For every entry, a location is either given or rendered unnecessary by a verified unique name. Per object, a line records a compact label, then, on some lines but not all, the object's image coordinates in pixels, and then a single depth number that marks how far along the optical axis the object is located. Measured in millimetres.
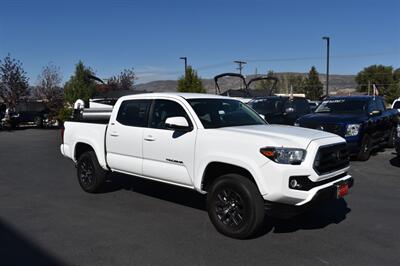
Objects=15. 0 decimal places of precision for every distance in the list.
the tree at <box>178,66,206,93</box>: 31531
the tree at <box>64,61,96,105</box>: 33769
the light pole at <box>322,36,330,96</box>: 31784
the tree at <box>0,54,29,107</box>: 29500
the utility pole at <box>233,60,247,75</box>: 59612
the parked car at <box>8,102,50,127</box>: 27047
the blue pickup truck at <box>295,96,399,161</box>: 10367
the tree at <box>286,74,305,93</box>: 79669
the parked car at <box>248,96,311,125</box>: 14180
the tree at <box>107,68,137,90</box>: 41719
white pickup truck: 4656
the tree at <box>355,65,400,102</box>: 64562
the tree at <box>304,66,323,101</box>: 73375
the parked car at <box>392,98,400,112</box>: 15234
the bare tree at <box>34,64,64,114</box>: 29997
